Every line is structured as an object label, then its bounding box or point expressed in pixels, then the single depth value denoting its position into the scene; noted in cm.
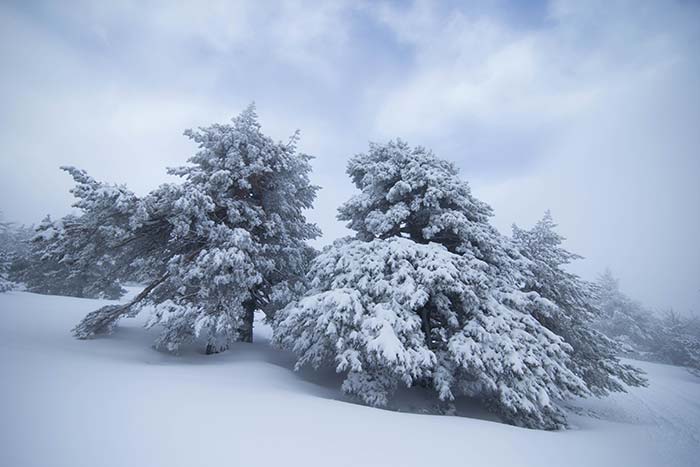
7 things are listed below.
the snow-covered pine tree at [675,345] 2609
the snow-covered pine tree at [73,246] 701
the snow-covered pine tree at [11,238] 2147
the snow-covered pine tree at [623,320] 3009
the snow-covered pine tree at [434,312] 662
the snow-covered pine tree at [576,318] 1039
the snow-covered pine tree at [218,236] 773
